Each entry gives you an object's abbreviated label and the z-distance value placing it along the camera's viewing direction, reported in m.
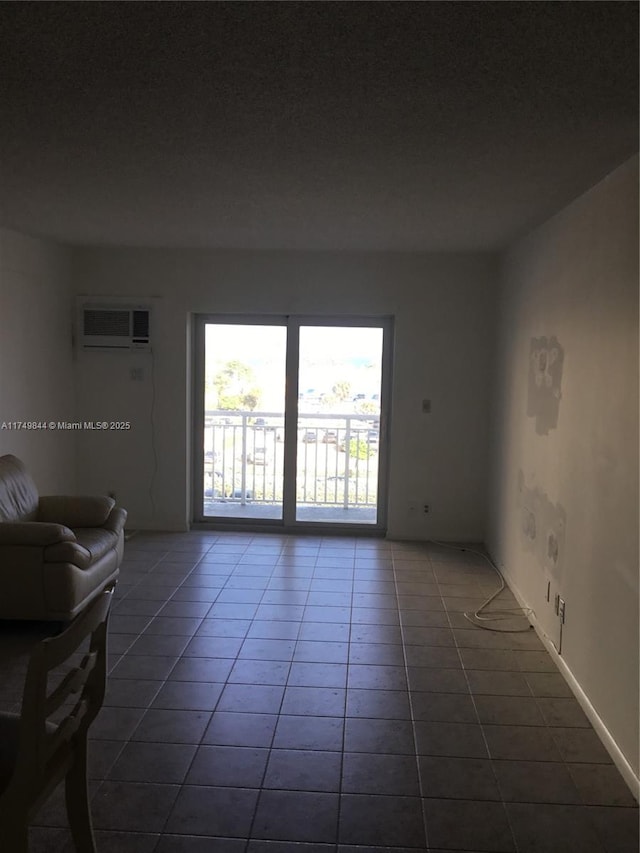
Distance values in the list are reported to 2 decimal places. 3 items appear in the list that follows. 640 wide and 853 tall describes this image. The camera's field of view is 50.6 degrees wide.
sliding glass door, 6.05
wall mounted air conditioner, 5.92
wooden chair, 1.64
